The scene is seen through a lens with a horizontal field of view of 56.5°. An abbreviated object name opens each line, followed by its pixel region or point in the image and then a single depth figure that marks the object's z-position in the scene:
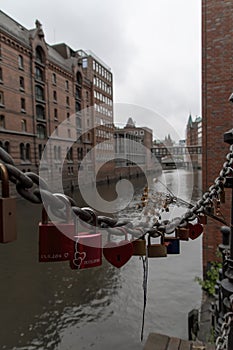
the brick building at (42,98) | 15.45
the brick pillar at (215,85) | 3.50
